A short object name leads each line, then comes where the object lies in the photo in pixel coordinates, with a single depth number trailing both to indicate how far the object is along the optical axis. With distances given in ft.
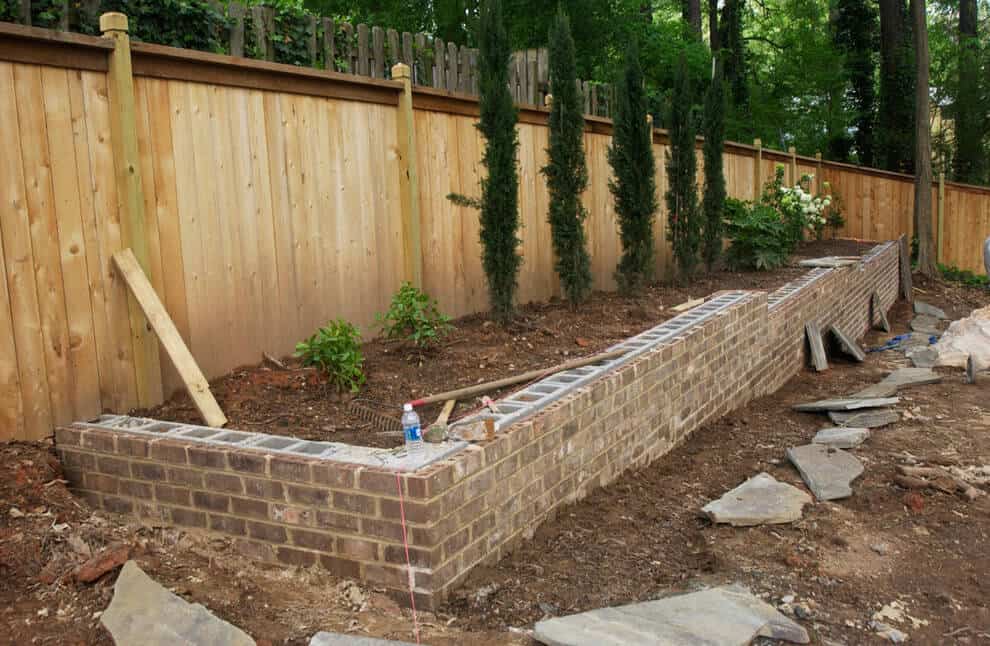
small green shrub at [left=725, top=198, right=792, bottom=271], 36.55
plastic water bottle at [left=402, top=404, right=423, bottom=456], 11.20
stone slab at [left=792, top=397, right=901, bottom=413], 21.67
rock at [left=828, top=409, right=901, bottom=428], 20.65
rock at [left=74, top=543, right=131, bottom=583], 10.48
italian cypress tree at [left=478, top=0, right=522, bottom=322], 20.70
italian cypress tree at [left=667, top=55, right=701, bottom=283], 31.53
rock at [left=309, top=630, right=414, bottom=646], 9.14
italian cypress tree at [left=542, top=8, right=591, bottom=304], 23.36
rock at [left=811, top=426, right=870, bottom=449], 18.69
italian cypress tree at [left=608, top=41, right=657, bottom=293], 26.96
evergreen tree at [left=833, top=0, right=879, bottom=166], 71.82
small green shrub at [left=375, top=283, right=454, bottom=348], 17.95
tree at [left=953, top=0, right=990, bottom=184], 65.72
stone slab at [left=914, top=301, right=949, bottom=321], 43.70
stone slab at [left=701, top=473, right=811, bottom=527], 14.12
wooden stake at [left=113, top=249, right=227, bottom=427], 13.85
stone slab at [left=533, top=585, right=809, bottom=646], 9.53
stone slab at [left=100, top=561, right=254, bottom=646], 9.20
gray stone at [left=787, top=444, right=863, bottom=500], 15.66
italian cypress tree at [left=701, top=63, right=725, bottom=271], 34.81
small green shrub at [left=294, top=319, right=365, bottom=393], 15.53
